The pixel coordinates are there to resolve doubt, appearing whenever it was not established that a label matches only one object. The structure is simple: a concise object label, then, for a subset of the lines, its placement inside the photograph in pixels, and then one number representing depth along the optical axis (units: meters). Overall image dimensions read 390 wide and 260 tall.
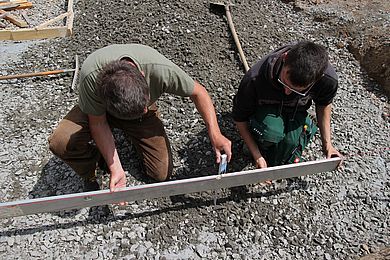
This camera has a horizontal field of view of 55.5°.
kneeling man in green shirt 2.41
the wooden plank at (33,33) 5.15
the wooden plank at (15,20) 5.62
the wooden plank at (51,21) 5.27
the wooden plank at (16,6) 5.90
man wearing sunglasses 2.60
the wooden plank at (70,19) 5.15
